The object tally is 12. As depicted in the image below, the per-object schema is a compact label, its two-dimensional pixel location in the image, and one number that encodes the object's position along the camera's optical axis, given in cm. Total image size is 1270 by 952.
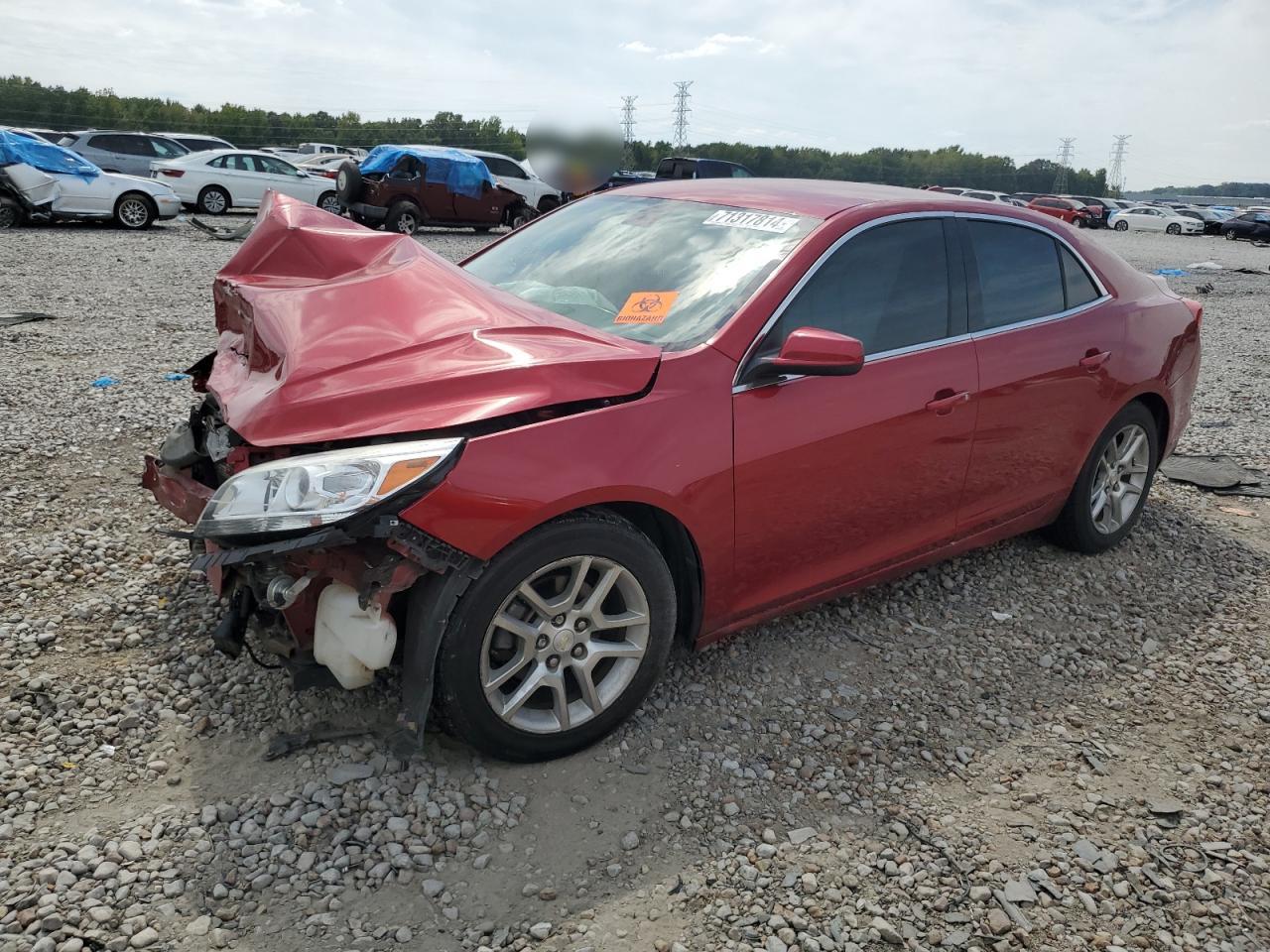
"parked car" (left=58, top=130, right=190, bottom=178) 2256
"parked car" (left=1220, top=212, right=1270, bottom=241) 3494
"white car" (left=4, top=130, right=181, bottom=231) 1558
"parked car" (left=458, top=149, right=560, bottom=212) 2172
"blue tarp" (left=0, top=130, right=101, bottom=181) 1541
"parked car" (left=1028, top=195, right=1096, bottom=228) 3680
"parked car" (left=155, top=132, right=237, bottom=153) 2470
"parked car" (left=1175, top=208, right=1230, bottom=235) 4194
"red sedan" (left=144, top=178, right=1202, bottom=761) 259
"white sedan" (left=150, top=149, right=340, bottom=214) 1959
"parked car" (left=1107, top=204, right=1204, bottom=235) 4209
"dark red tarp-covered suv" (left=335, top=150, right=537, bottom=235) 1830
